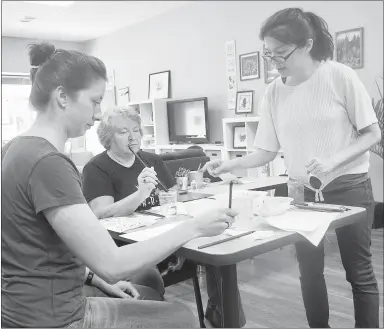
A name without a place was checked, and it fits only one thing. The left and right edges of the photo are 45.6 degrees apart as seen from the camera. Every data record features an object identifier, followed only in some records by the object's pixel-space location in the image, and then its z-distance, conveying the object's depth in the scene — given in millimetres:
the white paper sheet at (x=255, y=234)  1223
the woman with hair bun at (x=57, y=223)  864
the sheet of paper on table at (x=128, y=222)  1380
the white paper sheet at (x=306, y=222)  1251
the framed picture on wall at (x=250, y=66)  4448
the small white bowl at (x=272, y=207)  1398
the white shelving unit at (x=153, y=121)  5668
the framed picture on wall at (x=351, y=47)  3637
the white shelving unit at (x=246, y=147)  3812
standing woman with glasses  1526
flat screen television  5207
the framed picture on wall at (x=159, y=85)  5820
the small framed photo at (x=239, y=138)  4540
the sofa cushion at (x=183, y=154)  3251
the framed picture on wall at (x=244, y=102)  4605
